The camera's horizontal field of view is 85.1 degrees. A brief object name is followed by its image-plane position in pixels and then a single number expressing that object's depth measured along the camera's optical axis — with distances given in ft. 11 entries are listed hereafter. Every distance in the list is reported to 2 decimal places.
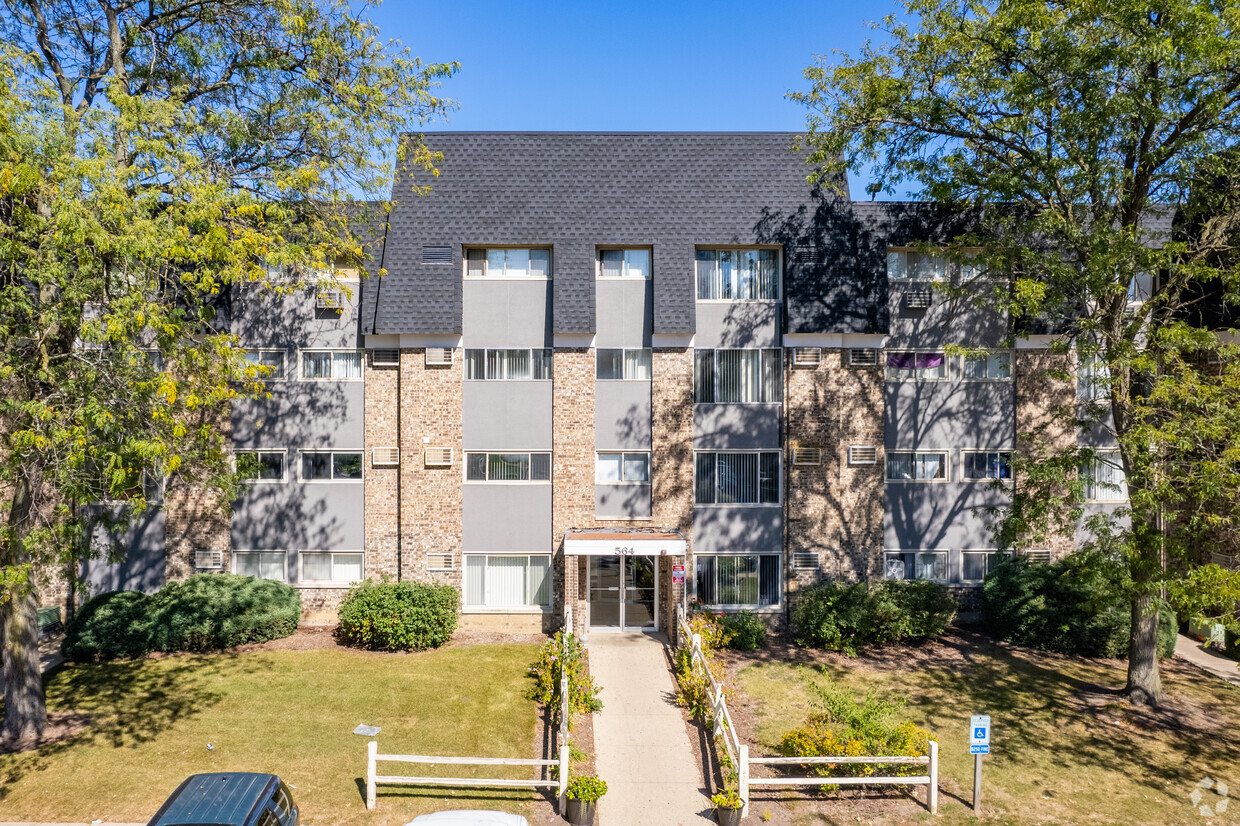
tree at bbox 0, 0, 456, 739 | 30.83
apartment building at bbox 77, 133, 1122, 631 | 57.47
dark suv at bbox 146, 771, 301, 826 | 25.36
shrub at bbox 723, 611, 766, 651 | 54.80
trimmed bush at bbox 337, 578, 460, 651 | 52.34
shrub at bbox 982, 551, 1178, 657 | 52.80
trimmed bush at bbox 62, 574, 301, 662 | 49.90
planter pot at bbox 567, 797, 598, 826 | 31.73
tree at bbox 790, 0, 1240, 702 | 37.78
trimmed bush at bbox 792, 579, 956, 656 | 54.44
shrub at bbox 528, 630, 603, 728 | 43.01
